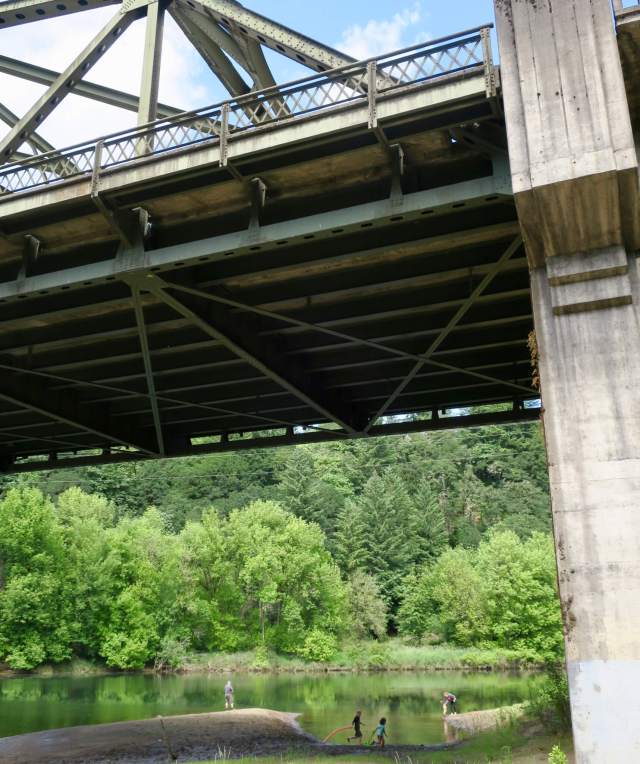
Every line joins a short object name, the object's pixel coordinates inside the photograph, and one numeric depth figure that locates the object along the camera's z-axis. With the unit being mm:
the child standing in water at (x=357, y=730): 24453
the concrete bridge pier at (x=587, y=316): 8203
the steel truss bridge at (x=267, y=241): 10977
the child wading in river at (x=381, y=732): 22188
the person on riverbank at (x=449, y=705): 29547
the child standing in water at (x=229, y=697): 32844
